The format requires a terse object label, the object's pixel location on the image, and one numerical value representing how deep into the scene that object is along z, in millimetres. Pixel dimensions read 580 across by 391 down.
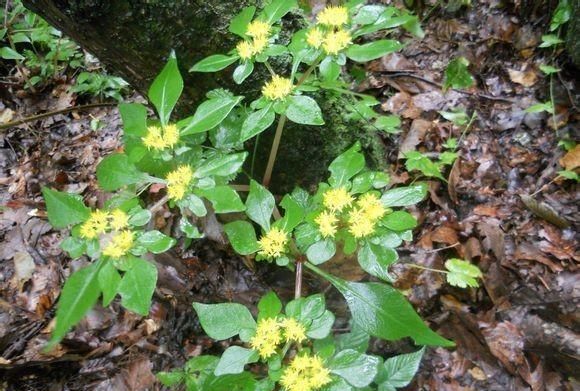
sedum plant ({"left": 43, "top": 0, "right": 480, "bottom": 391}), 285
